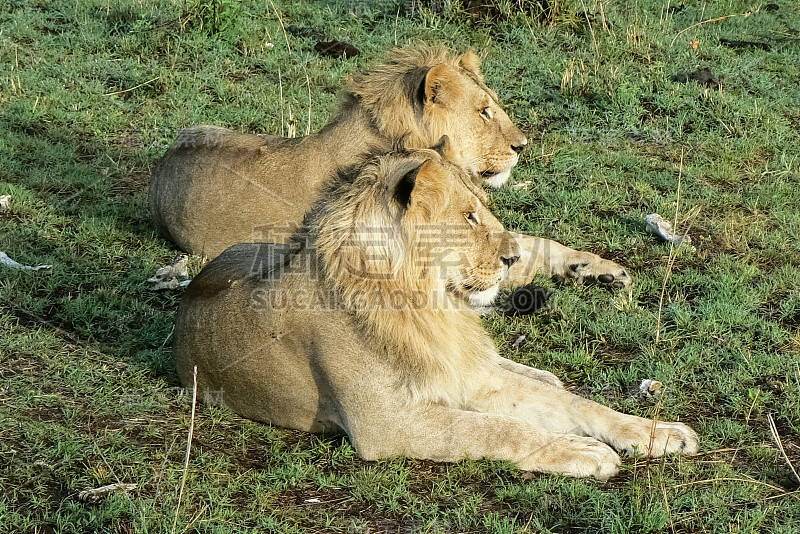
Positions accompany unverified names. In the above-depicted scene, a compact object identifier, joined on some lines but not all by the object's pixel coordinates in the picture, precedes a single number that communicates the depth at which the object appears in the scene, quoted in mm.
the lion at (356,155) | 11156
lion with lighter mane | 7762
